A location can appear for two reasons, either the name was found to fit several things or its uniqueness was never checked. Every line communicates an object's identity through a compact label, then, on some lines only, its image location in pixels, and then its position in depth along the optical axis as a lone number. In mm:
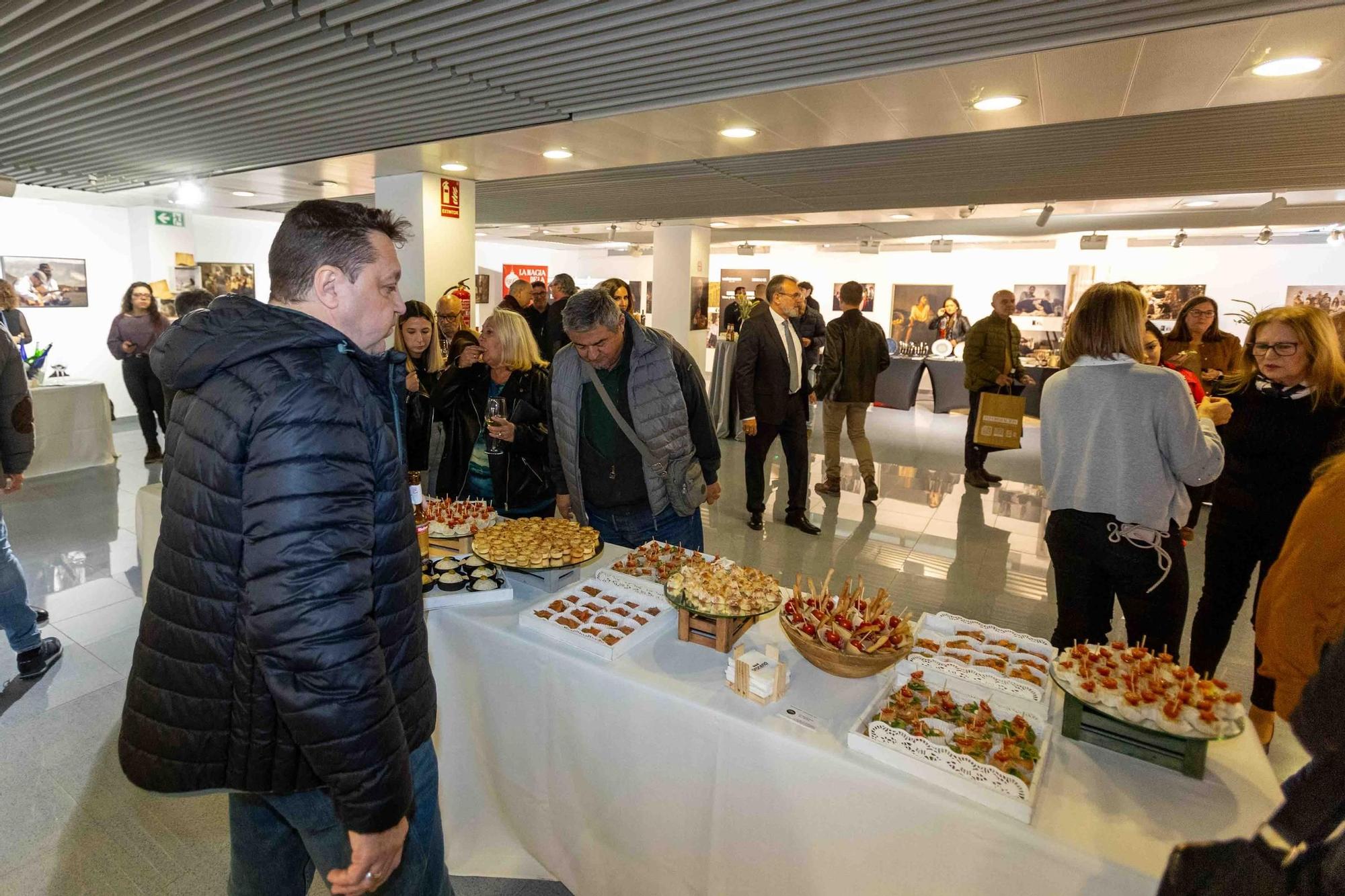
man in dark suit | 5250
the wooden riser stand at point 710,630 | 1849
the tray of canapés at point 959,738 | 1325
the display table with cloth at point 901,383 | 11508
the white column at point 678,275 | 10703
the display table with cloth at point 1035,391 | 10281
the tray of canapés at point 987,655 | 1639
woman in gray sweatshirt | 2139
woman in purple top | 7105
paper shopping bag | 5699
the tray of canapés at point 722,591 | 1841
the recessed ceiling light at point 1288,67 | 2799
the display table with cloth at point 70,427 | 6699
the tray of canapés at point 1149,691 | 1385
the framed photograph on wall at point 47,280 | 9117
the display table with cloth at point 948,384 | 11078
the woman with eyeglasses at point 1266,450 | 2490
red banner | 15664
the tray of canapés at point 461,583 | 2143
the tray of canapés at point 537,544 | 2234
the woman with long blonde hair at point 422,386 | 3379
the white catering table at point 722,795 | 1297
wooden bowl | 1670
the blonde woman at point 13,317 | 6171
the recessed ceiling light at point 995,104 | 3414
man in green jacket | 7004
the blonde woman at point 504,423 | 3213
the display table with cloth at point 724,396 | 9102
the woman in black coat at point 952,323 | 12930
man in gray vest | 2793
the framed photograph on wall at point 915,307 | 14008
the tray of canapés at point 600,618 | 1849
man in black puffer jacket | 1088
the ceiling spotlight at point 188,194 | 7239
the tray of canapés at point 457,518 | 2605
